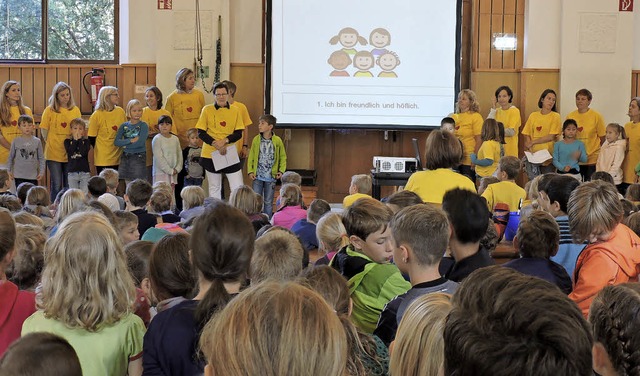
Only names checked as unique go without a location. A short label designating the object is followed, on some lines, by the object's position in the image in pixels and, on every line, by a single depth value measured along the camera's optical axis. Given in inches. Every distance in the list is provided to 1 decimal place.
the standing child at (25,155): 354.6
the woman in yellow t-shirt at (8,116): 369.4
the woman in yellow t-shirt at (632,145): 379.9
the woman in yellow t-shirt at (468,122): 380.2
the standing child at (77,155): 366.9
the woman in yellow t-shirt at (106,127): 375.6
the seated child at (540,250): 138.8
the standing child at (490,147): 361.1
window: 431.2
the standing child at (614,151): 374.4
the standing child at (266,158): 367.9
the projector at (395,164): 372.2
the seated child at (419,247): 111.3
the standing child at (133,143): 370.0
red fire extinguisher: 409.7
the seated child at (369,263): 131.0
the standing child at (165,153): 368.2
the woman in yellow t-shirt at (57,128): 374.0
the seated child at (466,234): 133.6
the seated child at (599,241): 134.2
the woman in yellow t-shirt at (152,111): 381.1
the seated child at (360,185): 268.7
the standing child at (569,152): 377.7
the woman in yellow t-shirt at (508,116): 390.6
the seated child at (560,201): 162.4
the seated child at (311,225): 202.2
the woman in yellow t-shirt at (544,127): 390.9
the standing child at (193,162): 379.2
